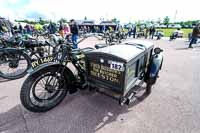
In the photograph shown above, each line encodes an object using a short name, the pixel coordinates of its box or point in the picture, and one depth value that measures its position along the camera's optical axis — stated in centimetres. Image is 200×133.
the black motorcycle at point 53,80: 231
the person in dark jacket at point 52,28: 1345
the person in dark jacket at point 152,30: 1698
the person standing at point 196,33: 953
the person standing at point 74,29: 775
